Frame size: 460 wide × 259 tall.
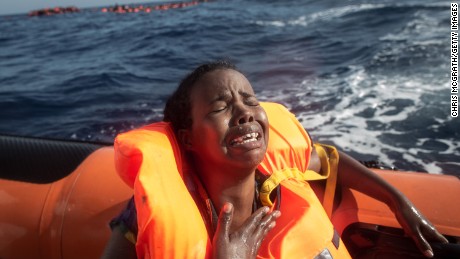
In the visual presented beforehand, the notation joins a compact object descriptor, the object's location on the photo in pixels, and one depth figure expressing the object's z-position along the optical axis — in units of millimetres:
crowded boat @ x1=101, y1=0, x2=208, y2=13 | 29506
